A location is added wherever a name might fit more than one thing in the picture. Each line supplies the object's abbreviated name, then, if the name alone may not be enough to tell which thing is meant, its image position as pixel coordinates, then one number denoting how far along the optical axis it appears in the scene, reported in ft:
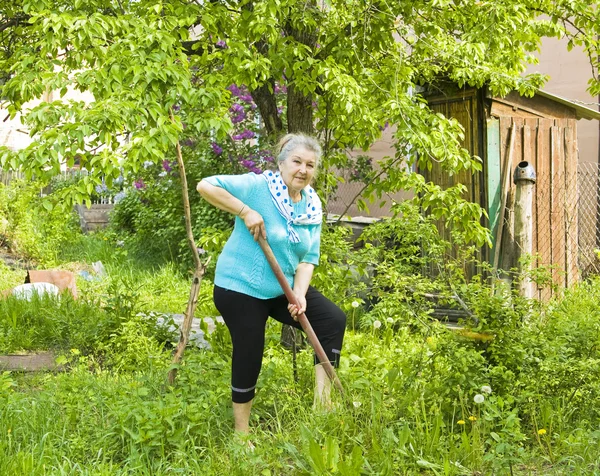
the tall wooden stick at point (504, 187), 23.38
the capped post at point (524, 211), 21.02
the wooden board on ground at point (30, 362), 17.74
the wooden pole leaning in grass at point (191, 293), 14.55
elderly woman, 12.26
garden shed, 23.99
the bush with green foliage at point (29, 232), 34.12
